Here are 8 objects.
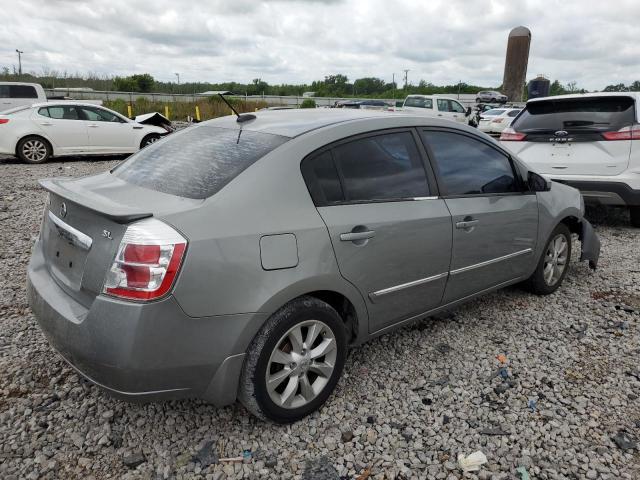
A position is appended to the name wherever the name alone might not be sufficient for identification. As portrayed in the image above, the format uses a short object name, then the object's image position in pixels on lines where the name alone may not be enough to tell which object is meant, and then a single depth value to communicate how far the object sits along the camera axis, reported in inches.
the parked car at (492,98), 1525.6
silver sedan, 84.4
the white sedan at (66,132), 449.4
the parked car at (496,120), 802.2
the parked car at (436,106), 804.0
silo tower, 1542.8
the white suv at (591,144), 236.4
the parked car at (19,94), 625.0
